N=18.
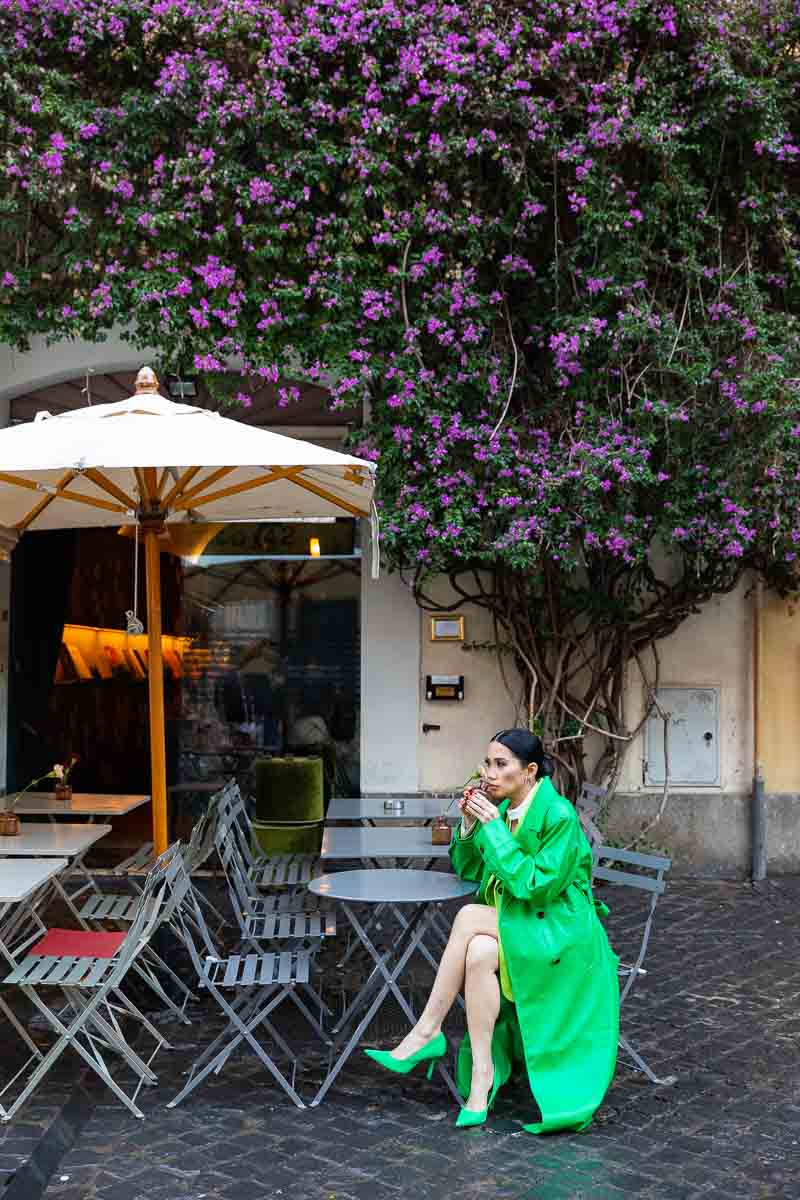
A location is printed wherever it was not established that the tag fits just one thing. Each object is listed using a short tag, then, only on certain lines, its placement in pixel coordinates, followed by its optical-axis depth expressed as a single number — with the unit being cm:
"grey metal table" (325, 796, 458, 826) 686
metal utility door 970
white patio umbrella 521
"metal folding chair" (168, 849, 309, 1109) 487
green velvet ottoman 931
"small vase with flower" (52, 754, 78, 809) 720
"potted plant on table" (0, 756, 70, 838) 620
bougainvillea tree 842
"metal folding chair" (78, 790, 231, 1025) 588
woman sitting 462
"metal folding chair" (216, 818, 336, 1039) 546
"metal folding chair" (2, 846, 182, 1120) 474
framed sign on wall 966
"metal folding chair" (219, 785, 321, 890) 640
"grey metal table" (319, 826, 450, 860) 569
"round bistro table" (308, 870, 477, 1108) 487
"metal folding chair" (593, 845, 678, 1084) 518
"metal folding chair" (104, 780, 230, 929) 591
